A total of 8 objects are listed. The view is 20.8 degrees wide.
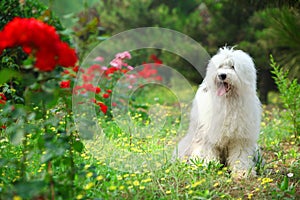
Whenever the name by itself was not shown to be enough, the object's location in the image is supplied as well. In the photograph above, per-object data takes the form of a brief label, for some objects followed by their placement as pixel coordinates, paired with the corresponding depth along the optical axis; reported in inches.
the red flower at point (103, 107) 334.4
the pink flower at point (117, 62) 407.4
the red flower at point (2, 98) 279.9
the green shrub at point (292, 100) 323.2
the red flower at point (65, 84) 318.3
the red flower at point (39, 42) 137.9
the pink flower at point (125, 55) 411.4
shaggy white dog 246.7
